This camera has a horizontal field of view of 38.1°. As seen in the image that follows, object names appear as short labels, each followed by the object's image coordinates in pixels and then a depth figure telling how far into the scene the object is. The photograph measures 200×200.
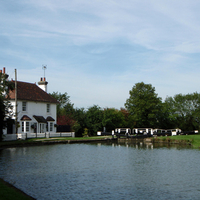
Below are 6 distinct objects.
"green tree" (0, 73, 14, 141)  37.34
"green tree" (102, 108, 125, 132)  63.16
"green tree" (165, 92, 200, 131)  83.94
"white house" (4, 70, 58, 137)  50.06
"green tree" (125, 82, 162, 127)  73.00
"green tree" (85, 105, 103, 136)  61.12
